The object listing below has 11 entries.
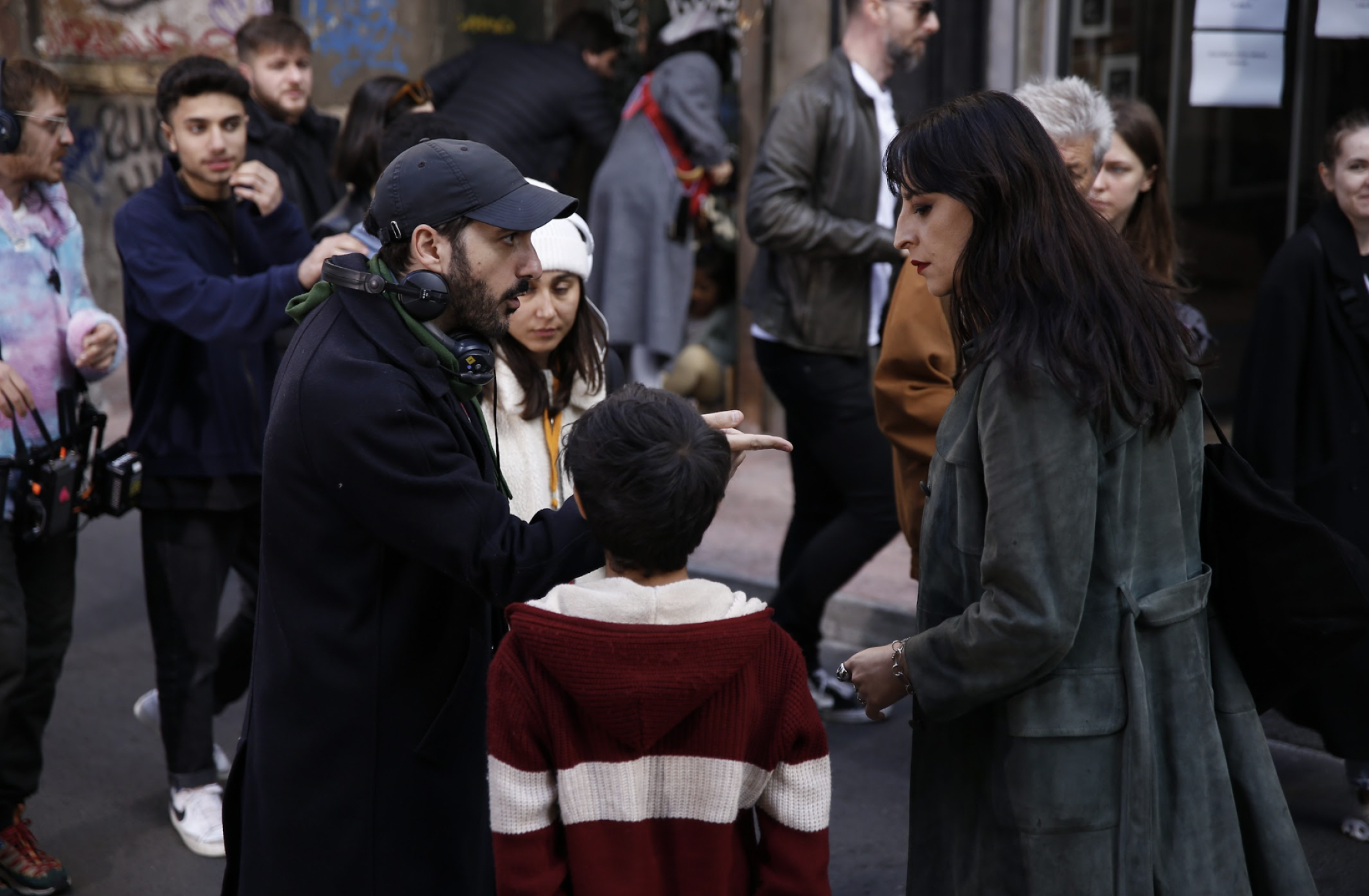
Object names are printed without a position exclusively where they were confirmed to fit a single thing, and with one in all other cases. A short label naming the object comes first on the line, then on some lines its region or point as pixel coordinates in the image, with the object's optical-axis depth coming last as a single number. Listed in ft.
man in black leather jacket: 15.62
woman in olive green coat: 7.43
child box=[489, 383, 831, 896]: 6.95
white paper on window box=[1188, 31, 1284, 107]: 20.15
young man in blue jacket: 13.20
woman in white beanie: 11.00
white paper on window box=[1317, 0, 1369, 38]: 18.97
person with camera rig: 12.30
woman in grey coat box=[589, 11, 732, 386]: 24.04
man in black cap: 7.82
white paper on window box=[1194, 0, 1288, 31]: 20.06
